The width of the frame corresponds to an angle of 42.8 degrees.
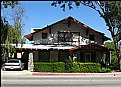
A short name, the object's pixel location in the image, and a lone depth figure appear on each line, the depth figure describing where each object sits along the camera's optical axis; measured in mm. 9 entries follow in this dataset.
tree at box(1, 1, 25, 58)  16907
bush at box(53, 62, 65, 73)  16521
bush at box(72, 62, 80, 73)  16590
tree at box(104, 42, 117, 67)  22480
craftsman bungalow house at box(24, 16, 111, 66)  20063
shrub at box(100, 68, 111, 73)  16550
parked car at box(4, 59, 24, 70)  17685
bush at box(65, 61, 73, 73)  16598
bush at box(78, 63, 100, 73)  16529
